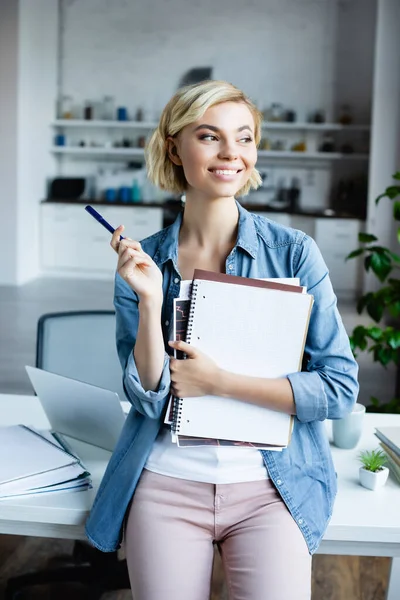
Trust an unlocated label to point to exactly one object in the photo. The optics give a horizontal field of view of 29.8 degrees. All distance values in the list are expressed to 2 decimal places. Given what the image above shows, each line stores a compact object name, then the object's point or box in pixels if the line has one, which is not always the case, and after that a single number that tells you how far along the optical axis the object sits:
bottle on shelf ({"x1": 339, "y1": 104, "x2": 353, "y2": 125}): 8.55
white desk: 1.23
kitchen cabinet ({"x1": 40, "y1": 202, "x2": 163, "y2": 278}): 8.41
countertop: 8.27
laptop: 1.45
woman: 1.19
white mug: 1.56
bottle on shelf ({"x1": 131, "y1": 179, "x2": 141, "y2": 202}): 8.77
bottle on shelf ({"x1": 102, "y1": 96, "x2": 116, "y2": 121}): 8.91
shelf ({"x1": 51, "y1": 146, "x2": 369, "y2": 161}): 8.52
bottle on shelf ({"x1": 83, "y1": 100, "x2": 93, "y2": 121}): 8.85
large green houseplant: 2.85
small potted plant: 1.36
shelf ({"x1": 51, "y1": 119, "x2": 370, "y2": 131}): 8.41
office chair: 2.22
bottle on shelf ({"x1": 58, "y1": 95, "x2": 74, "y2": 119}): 8.87
